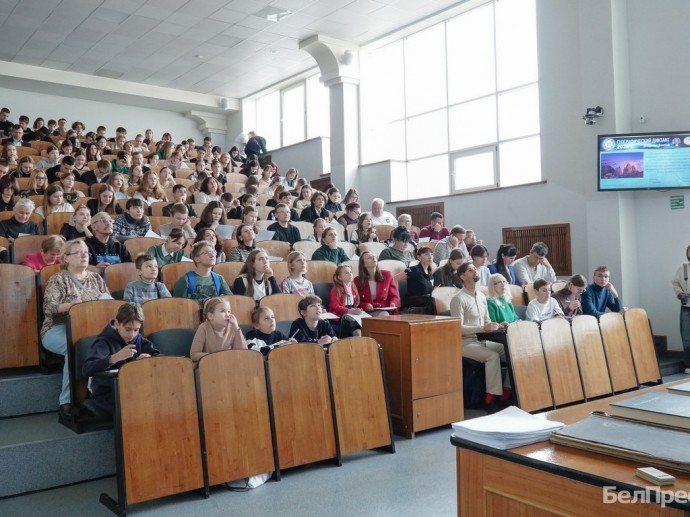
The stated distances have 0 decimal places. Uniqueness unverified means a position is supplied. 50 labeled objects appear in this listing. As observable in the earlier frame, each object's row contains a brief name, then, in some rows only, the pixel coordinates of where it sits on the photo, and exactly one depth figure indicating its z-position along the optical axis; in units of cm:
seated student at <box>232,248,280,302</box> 428
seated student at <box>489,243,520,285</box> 604
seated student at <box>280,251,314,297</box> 450
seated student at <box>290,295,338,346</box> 379
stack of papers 118
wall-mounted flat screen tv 632
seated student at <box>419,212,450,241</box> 726
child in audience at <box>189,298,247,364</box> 332
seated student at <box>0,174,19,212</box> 543
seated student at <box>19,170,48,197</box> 614
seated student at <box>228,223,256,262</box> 495
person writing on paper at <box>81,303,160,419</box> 292
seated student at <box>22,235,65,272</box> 406
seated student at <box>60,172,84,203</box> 599
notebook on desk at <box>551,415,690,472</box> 102
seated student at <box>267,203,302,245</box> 595
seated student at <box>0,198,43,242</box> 471
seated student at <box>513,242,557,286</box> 620
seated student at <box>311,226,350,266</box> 546
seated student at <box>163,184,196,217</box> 597
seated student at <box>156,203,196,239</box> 503
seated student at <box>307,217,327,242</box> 600
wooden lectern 373
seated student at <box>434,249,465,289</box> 537
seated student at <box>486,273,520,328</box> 493
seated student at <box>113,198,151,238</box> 511
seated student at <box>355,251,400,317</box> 486
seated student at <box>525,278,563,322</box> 512
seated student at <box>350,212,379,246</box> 654
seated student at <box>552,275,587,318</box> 542
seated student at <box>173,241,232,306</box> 402
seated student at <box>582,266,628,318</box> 570
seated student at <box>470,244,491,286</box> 561
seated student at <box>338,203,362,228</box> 722
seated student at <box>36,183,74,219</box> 531
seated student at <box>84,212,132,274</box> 440
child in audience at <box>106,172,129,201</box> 619
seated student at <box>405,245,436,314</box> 518
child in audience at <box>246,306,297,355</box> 360
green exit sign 645
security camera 678
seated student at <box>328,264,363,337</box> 448
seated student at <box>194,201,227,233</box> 545
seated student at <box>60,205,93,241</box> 459
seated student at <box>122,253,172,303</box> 378
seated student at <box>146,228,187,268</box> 452
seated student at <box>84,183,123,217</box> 538
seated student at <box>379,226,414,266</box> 589
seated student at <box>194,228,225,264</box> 471
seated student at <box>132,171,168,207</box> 626
